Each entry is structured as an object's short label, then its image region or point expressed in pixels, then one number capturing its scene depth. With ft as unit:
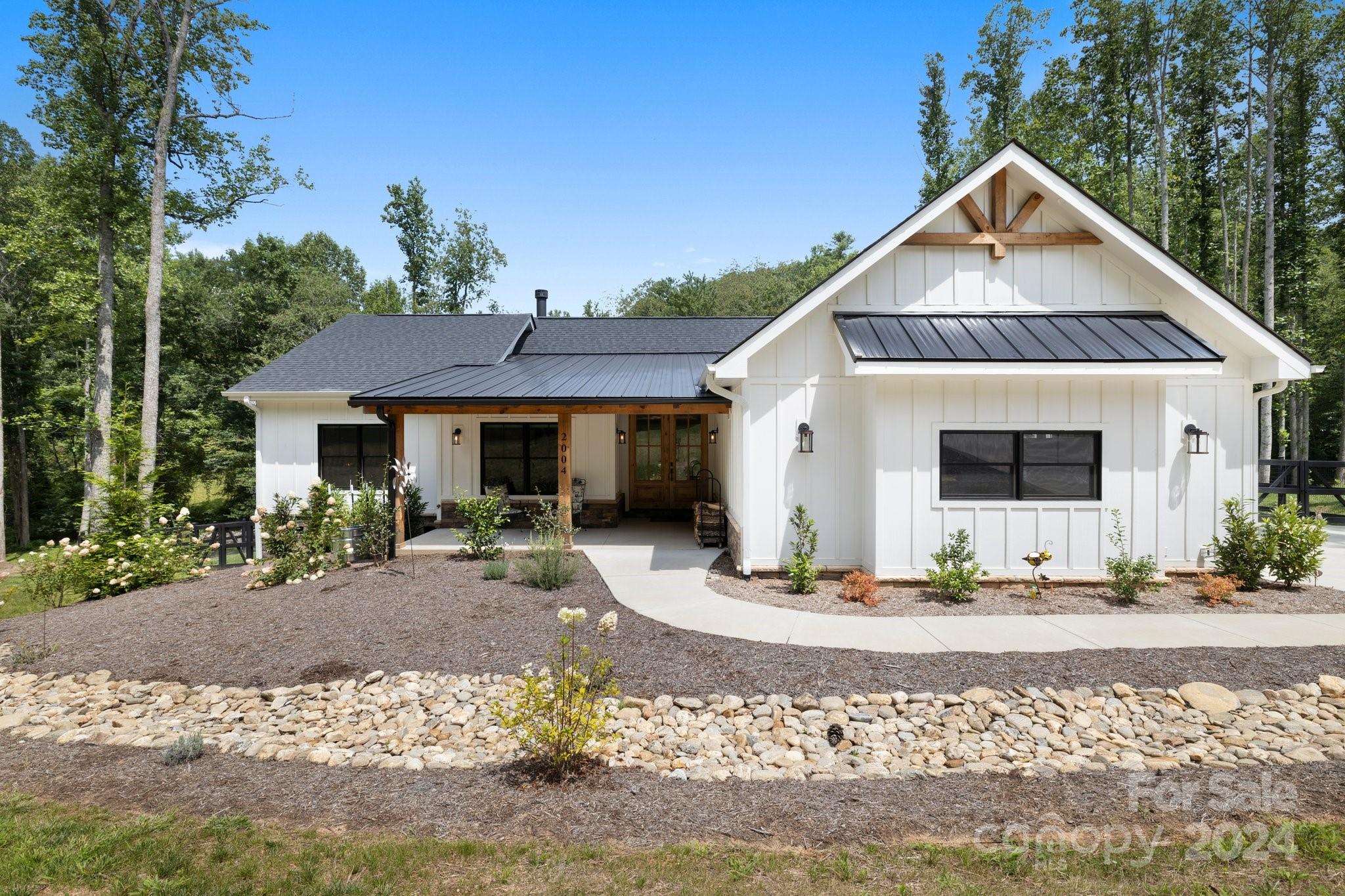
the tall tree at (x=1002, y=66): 68.13
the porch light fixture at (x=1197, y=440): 25.17
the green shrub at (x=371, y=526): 30.37
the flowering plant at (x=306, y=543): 27.81
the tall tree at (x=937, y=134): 80.59
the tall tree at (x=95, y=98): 46.37
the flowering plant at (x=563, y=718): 12.45
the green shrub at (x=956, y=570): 23.02
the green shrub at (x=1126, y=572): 22.82
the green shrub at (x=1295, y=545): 23.97
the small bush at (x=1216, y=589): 22.22
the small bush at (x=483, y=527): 30.07
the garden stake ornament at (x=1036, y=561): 23.22
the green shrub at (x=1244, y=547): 24.23
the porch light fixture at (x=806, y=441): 25.94
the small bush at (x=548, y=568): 25.31
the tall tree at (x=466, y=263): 109.29
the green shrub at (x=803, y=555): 24.20
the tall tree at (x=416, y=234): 101.55
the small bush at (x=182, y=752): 13.55
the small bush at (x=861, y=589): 22.82
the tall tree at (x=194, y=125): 44.47
